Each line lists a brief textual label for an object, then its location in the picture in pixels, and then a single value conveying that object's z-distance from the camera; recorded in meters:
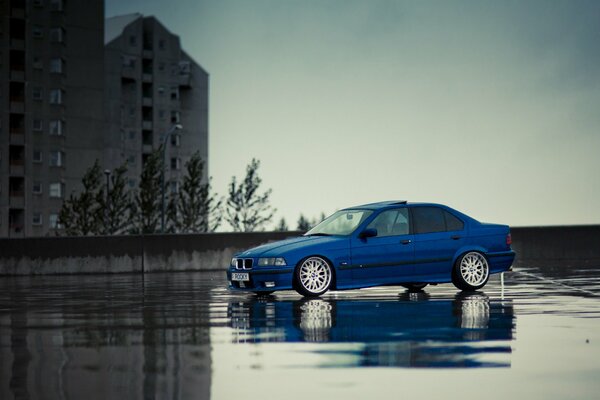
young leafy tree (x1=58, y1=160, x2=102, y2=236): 84.75
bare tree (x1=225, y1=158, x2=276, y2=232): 89.31
